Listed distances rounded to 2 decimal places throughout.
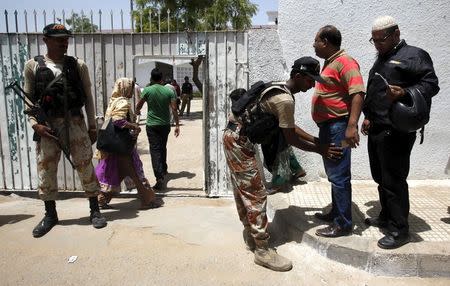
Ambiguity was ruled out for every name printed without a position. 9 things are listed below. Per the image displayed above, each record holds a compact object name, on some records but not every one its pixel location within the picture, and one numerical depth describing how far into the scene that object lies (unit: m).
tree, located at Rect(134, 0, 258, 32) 17.36
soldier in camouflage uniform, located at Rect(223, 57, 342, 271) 3.26
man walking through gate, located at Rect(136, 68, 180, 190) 6.07
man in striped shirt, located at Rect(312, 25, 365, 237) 3.32
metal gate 5.21
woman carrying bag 4.72
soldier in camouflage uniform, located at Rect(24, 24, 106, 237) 4.13
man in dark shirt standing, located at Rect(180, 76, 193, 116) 16.14
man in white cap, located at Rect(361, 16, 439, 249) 3.20
